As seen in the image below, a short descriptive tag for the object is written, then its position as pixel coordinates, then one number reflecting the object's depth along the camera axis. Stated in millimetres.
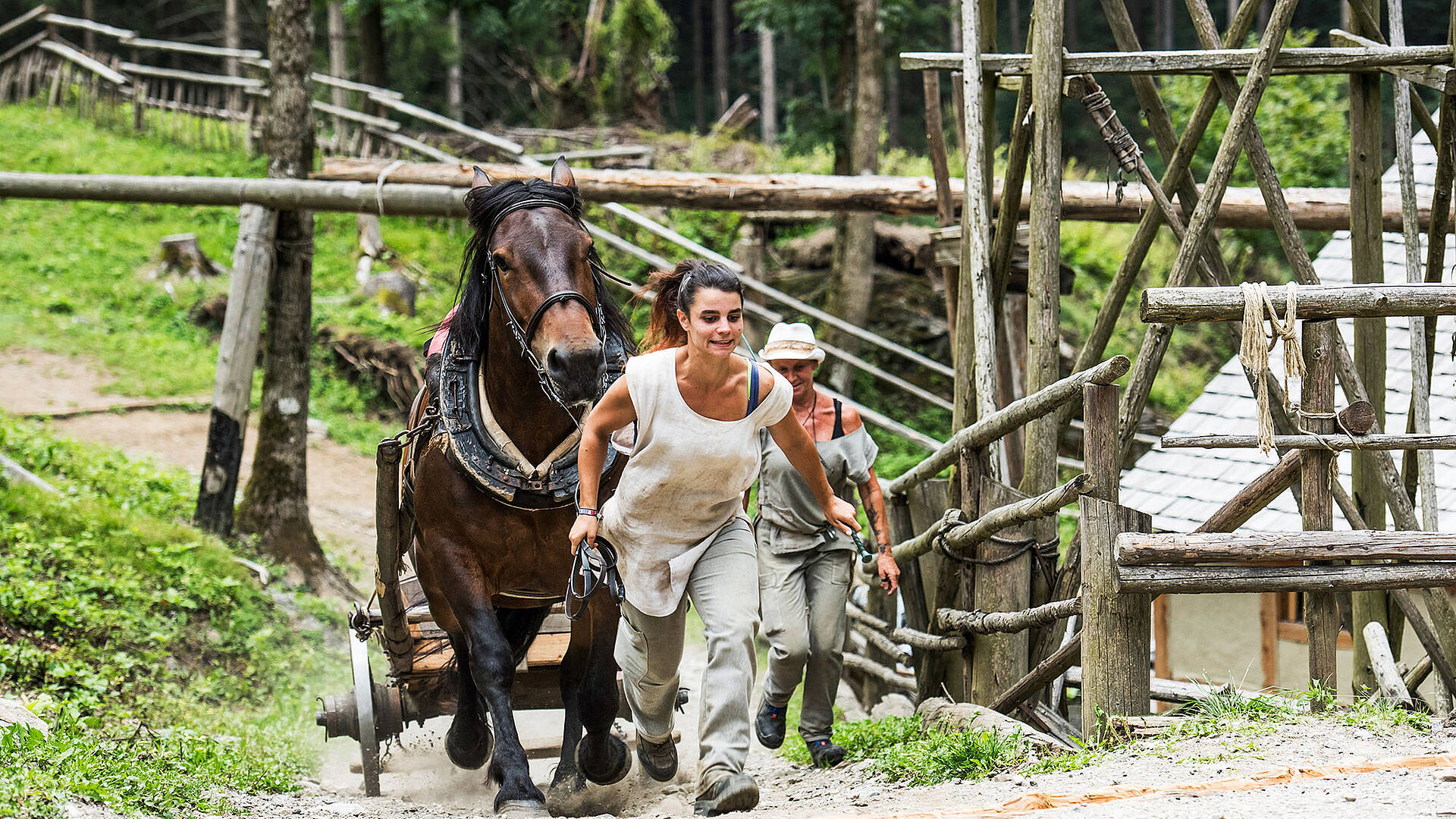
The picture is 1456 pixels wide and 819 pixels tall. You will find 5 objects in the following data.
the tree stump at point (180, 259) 32844
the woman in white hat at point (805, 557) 11195
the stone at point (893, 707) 14455
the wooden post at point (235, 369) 17109
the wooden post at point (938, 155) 13391
